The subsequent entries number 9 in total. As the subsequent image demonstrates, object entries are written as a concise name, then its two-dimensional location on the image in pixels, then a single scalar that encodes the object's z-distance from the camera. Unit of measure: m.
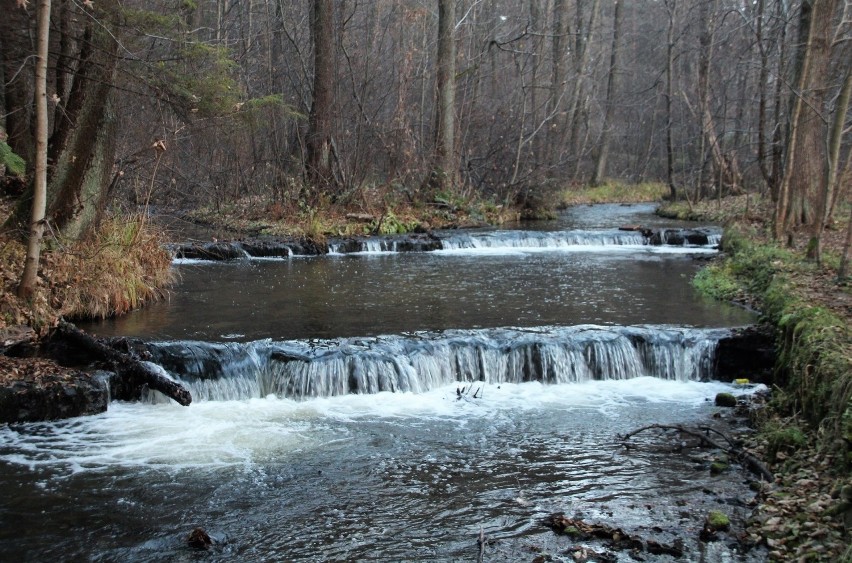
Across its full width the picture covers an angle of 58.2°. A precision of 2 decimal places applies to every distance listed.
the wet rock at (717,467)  6.56
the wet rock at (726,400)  8.57
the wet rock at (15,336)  8.42
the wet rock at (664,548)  5.16
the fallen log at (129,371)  8.23
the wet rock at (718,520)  5.45
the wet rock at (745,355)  9.66
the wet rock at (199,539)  5.36
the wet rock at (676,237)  20.16
